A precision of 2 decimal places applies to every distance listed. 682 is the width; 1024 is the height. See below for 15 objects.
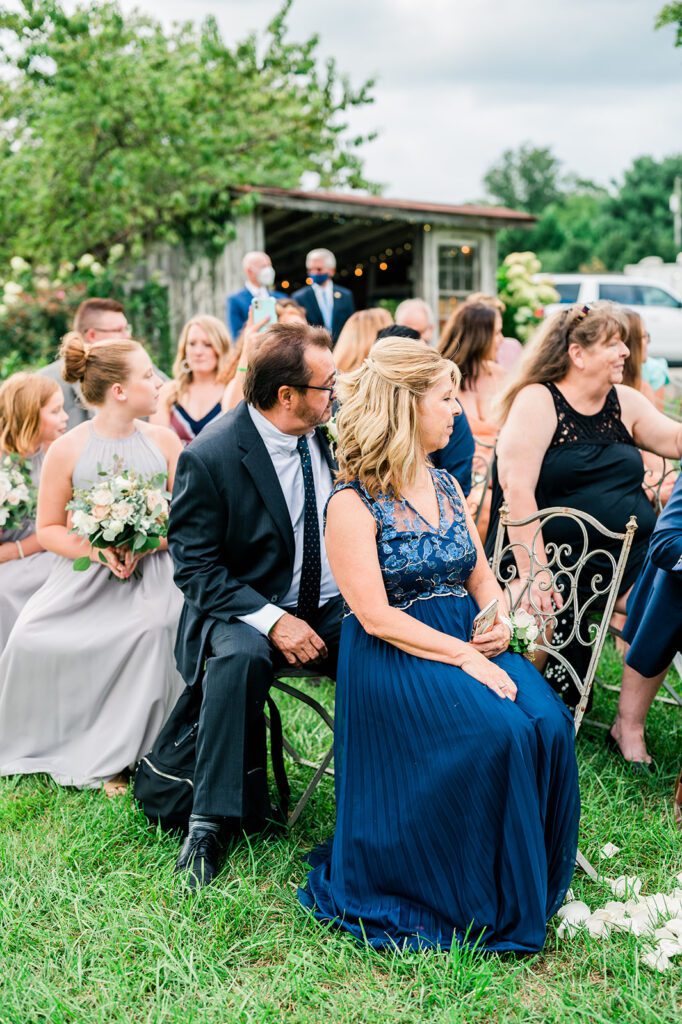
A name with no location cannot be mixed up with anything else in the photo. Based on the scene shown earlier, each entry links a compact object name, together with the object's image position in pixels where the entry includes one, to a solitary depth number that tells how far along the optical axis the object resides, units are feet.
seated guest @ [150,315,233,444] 22.03
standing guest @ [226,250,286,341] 28.68
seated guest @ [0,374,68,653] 15.66
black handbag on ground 11.37
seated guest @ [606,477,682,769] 11.49
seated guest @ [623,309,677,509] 16.81
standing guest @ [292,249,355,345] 32.65
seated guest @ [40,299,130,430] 20.00
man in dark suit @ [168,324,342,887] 10.62
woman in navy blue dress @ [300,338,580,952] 9.11
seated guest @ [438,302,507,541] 20.59
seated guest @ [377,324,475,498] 15.65
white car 64.69
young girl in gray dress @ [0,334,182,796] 13.42
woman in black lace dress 13.82
